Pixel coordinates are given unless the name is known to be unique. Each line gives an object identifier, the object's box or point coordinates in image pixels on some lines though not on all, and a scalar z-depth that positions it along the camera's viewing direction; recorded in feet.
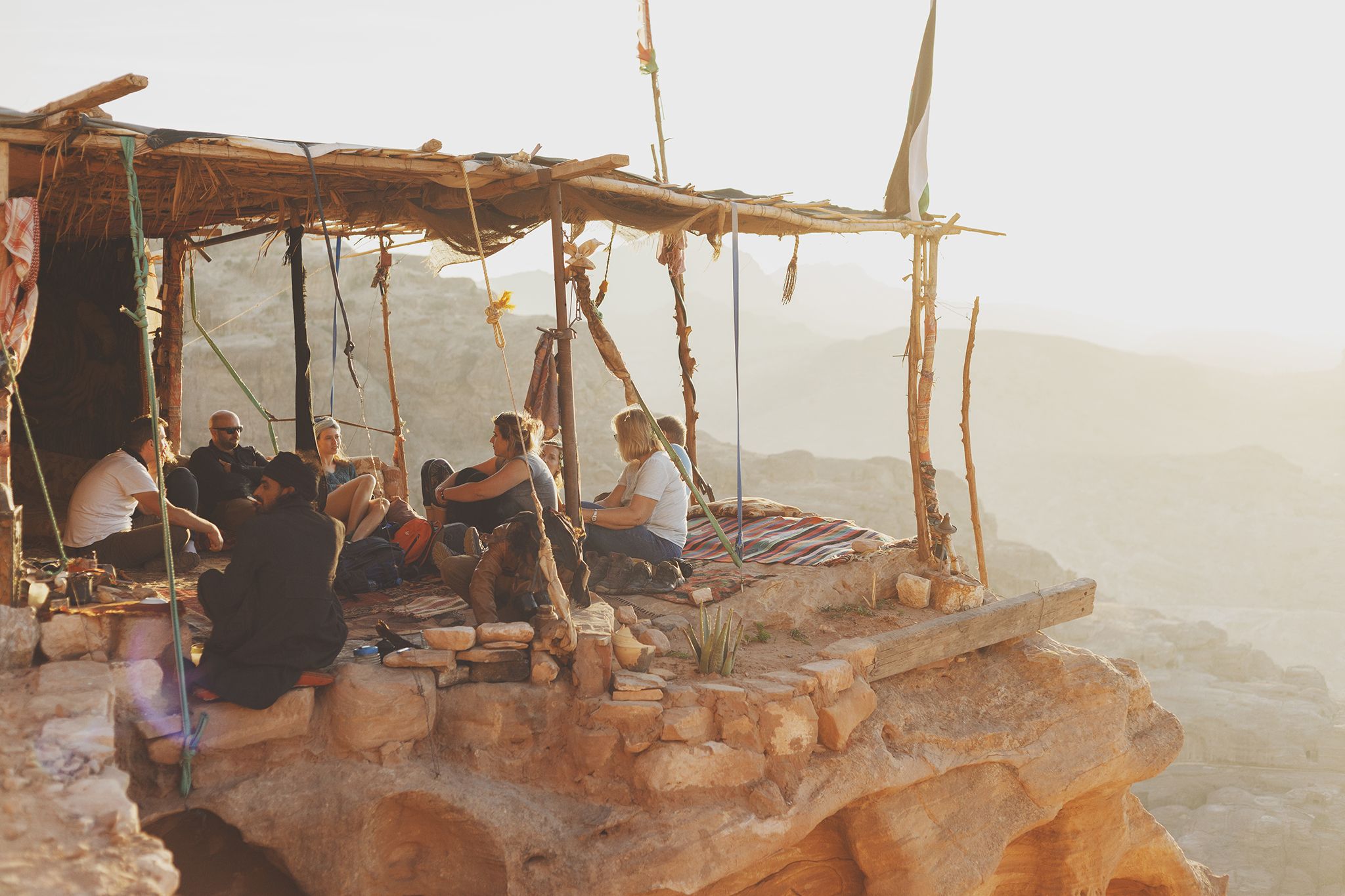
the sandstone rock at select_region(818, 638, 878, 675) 22.54
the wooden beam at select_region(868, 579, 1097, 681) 23.94
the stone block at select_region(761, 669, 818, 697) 20.68
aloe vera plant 21.31
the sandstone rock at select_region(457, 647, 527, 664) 19.51
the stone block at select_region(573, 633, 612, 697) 19.89
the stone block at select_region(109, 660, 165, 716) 16.58
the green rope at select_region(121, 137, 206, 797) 16.56
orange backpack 25.62
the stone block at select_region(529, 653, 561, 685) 19.74
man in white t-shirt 23.47
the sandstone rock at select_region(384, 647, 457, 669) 18.89
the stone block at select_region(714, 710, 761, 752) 19.98
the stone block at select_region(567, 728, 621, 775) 19.36
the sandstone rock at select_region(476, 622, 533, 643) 19.53
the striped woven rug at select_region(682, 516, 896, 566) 28.14
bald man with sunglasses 28.66
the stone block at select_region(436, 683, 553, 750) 19.15
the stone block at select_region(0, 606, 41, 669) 16.08
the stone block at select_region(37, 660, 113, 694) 15.65
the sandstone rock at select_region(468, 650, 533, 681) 19.60
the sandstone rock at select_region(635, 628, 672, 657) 21.86
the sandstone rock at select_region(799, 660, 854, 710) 21.14
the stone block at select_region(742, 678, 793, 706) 20.15
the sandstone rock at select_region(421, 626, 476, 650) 19.16
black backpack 23.98
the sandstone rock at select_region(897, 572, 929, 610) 26.99
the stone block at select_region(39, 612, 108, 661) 16.74
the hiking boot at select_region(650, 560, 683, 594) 24.99
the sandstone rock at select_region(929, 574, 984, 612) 26.68
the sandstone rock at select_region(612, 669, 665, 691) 19.79
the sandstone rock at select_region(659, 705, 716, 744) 19.49
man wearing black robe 17.15
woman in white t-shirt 24.80
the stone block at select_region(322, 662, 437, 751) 18.08
